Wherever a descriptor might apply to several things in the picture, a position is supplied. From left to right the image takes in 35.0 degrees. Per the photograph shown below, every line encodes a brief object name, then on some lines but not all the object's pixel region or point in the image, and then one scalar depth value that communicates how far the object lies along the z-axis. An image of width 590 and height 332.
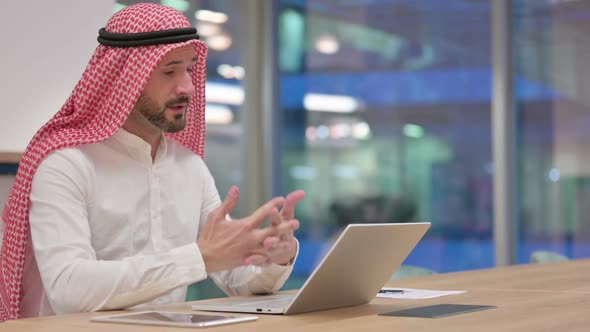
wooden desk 1.72
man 2.11
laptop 1.89
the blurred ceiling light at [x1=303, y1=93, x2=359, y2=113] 7.13
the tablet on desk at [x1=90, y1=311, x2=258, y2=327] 1.72
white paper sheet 2.29
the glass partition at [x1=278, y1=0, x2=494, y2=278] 6.75
